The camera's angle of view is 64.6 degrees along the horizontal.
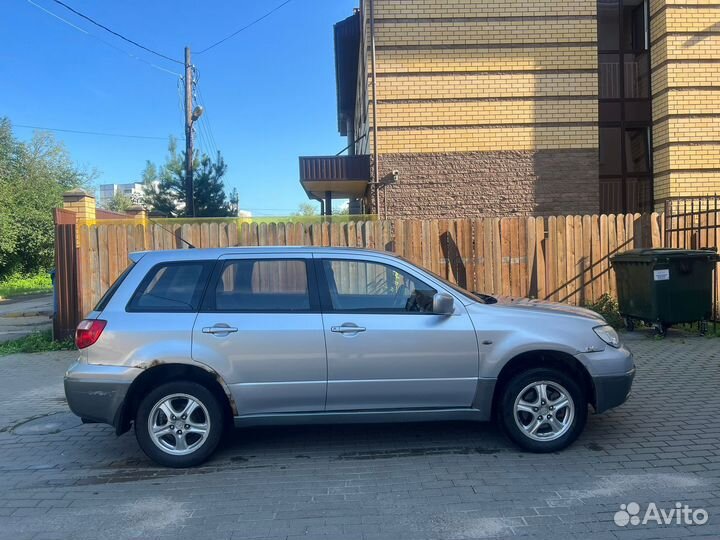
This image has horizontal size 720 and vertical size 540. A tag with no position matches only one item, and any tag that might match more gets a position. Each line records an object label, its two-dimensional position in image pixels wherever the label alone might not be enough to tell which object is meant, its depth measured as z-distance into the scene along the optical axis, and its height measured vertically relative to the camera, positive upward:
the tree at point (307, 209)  79.78 +7.74
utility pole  18.22 +4.64
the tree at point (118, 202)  65.06 +7.58
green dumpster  8.77 -0.44
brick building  11.55 +3.12
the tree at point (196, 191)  31.69 +4.34
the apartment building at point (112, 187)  121.18 +17.59
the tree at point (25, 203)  28.19 +3.36
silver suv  4.44 -0.76
